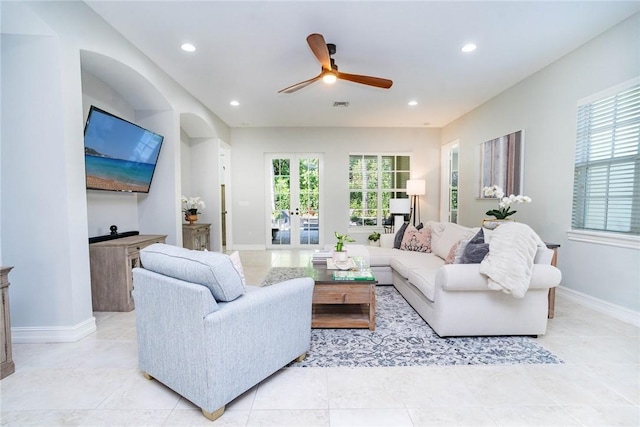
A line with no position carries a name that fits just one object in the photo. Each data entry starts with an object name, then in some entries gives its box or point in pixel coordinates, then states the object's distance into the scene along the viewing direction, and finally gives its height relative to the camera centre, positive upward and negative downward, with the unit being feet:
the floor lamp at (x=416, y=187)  19.58 +0.80
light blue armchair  4.74 -2.36
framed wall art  12.99 +1.80
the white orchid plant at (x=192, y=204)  15.85 -0.31
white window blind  8.57 +1.15
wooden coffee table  8.01 -2.82
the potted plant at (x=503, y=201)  10.44 -0.11
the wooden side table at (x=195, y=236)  15.07 -2.06
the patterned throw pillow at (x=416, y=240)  12.86 -1.96
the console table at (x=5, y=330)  5.89 -2.81
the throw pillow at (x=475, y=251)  7.64 -1.47
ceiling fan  7.87 +4.19
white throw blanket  6.82 -1.56
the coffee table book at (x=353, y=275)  8.10 -2.31
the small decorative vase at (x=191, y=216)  15.67 -0.95
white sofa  7.24 -2.83
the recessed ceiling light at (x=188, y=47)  9.71 +5.37
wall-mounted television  9.04 +1.68
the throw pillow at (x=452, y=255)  8.90 -1.86
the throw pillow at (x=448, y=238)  10.99 -1.63
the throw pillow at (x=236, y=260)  6.31 -1.42
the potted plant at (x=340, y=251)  9.51 -1.87
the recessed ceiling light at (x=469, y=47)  9.76 +5.36
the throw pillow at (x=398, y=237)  13.67 -1.92
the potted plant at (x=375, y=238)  16.16 -2.29
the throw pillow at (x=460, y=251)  8.22 -1.59
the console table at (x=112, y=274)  9.32 -2.53
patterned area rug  6.57 -3.84
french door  21.29 -0.02
